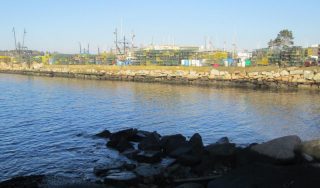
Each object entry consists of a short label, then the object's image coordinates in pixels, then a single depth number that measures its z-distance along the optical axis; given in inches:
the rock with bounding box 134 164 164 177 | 482.3
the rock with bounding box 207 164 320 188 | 393.7
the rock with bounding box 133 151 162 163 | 594.1
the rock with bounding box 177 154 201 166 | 545.4
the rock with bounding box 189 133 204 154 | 578.9
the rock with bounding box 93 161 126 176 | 539.2
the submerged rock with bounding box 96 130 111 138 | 823.4
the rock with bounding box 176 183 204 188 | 414.6
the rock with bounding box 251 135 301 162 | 475.2
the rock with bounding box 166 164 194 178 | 489.4
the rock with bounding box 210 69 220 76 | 2410.4
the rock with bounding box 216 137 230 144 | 657.0
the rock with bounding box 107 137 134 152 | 692.7
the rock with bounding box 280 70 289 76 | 2079.1
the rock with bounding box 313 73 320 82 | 1931.1
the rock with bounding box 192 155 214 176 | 499.0
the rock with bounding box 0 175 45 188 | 450.0
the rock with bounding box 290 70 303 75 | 2028.8
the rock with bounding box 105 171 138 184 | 460.1
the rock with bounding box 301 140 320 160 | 492.7
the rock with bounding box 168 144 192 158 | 582.6
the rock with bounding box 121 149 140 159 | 623.9
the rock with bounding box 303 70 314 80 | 1966.8
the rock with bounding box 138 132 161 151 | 656.4
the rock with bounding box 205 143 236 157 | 539.2
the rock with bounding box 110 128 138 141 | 766.7
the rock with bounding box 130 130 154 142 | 768.9
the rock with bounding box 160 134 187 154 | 641.0
